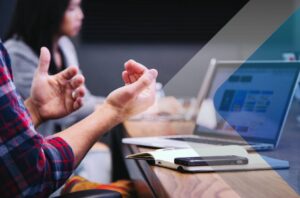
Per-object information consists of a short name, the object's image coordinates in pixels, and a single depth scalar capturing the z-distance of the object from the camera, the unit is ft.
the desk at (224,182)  3.85
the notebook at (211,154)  4.35
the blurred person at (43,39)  8.92
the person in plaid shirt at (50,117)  4.12
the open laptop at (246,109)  5.36
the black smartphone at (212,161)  4.37
